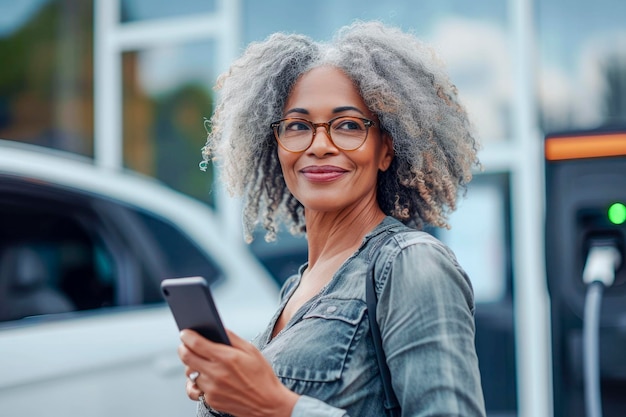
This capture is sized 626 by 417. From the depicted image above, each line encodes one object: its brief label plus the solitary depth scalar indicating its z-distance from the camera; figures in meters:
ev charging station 2.62
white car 2.73
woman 1.50
